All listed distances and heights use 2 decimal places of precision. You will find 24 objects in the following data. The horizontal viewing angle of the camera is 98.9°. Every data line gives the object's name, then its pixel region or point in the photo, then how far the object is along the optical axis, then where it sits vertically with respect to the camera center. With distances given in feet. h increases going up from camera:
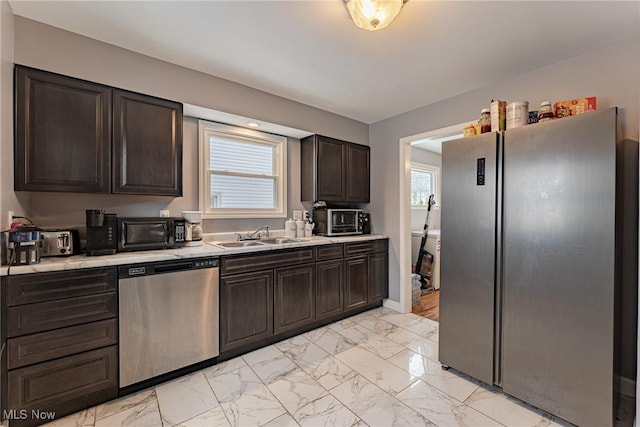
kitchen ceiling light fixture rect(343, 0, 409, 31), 4.97 +3.72
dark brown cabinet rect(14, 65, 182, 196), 5.81 +1.74
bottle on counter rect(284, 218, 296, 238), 10.73 -0.65
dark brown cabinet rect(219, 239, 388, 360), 7.73 -2.61
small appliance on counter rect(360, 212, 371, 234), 12.40 -0.47
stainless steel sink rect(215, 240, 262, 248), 9.10 -1.10
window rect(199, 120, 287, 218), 9.20 +1.43
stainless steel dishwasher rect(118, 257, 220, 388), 6.13 -2.54
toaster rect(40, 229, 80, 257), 6.06 -0.72
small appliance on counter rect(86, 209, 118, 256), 6.22 -0.51
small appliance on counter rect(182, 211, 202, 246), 8.00 -0.49
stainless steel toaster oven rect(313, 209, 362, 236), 11.01 -0.40
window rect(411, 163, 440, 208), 17.55 +1.95
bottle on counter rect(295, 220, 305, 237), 10.85 -0.66
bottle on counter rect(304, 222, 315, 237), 10.94 -0.70
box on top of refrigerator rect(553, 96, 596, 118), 5.89 +2.33
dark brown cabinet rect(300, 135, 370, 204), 10.91 +1.74
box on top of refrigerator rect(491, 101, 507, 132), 6.66 +2.34
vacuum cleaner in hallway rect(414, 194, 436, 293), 14.73 -2.99
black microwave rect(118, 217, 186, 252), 6.79 -0.58
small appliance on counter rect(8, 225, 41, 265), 5.11 -0.66
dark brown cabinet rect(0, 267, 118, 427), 5.00 -2.62
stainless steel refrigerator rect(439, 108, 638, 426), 5.05 -1.01
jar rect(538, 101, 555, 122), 6.24 +2.29
